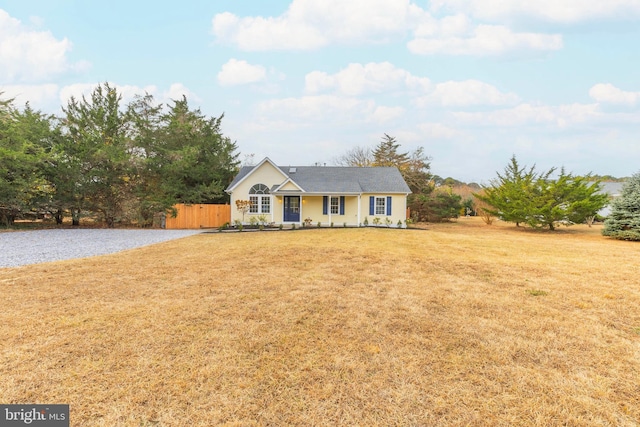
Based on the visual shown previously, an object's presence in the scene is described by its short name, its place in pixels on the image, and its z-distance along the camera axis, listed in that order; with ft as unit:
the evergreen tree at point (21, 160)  54.65
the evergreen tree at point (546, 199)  61.21
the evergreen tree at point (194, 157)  67.21
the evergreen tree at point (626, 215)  48.60
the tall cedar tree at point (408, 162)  97.50
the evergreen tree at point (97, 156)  64.08
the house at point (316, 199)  68.03
